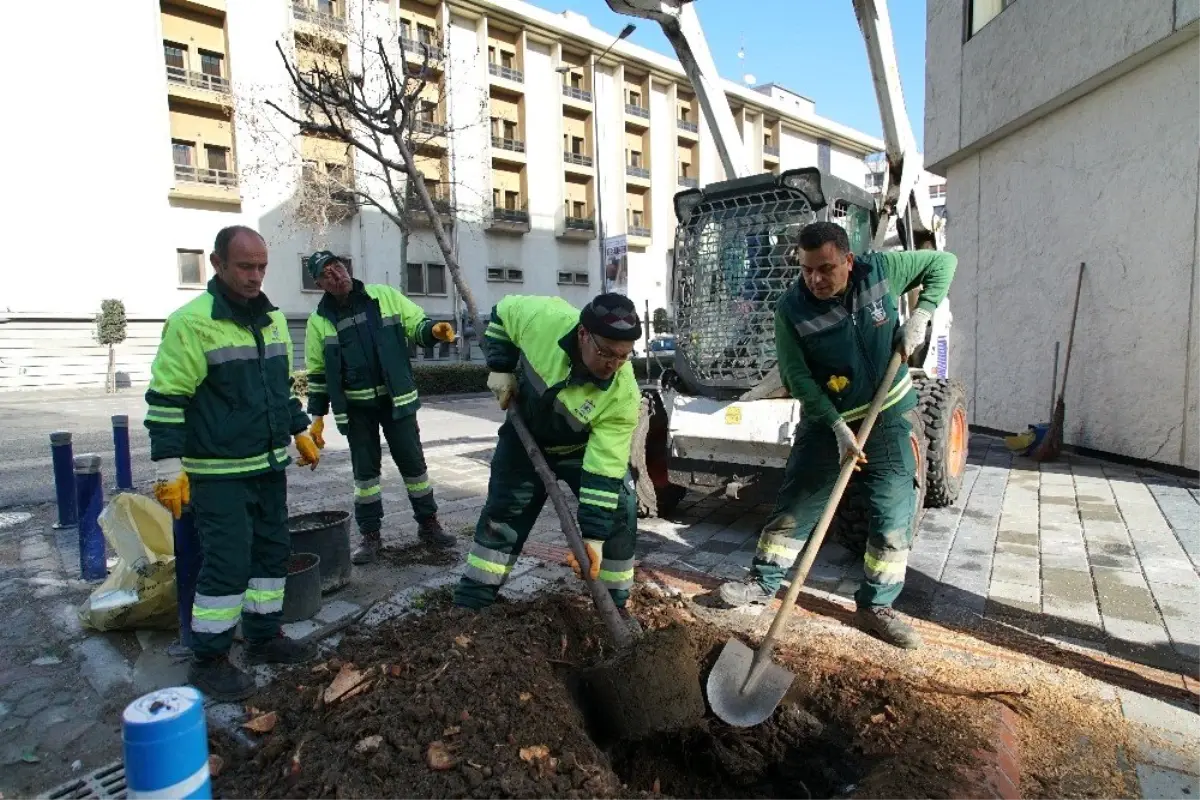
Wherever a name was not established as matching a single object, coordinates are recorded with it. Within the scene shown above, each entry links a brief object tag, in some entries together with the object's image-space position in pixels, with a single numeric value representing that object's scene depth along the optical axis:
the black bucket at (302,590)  3.39
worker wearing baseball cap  4.14
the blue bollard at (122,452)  5.18
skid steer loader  4.51
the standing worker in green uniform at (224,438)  2.72
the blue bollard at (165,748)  1.25
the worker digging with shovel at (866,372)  3.27
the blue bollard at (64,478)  4.70
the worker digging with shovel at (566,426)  2.79
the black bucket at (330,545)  3.71
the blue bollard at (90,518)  3.88
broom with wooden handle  7.52
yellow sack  3.25
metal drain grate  2.16
